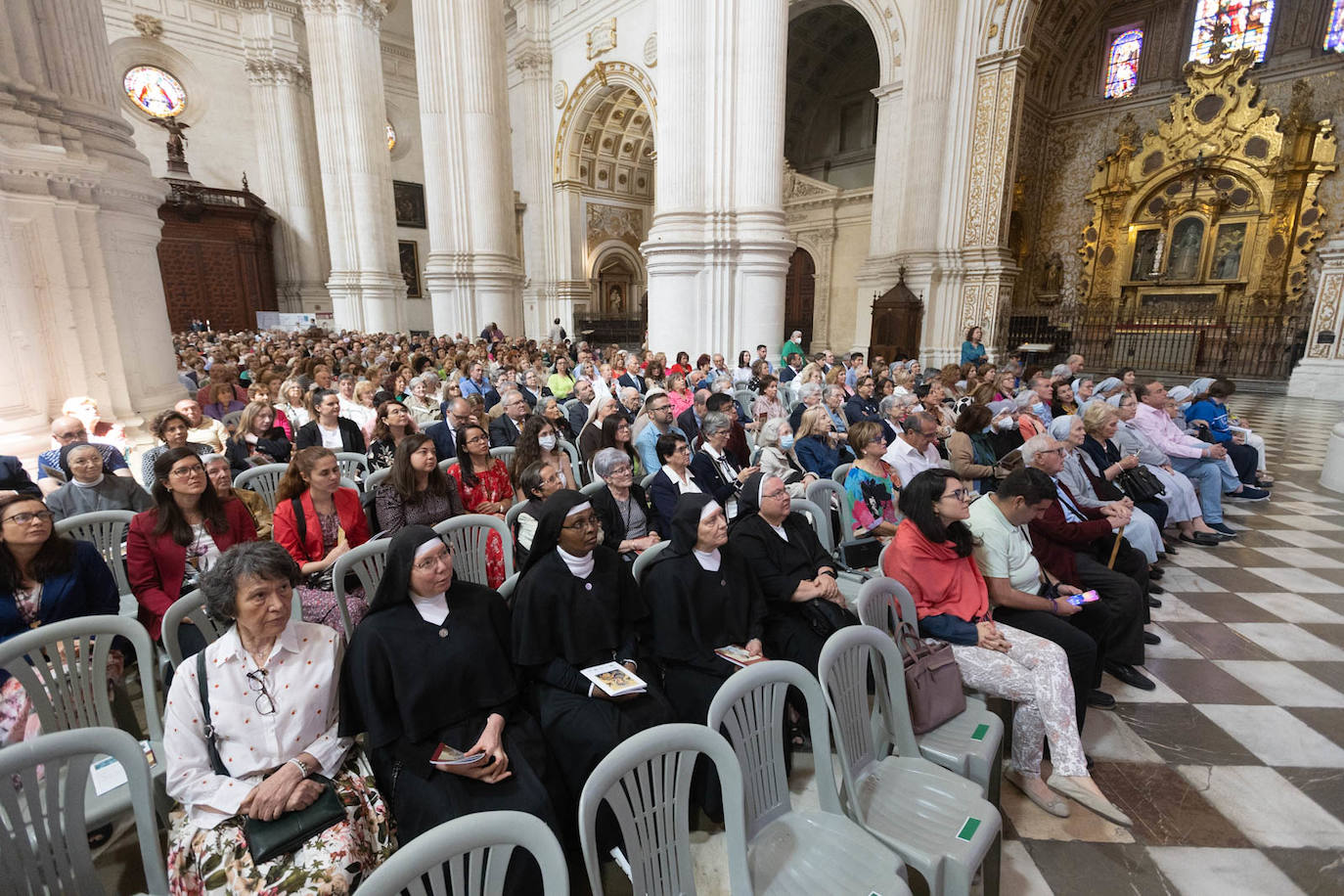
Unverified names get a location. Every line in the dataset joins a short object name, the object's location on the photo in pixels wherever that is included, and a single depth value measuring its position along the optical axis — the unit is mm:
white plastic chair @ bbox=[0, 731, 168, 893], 1381
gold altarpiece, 13648
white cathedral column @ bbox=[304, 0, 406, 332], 15359
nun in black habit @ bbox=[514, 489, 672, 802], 2146
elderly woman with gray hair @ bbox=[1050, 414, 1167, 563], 4043
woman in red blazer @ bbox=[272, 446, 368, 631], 3082
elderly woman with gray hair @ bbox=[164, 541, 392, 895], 1631
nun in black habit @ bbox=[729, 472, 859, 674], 2754
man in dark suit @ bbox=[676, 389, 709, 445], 5867
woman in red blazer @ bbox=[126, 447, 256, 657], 2680
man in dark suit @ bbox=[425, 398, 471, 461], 4609
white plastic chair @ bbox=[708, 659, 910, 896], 1630
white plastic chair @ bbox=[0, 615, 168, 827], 1923
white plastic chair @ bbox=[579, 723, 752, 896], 1427
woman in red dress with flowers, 3904
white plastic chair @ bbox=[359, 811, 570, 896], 1112
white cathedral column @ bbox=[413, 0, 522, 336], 13805
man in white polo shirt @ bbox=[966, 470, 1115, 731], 2680
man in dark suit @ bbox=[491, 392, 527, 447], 5293
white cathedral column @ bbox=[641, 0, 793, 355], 9344
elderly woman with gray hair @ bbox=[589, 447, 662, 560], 3506
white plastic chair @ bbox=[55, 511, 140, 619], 3098
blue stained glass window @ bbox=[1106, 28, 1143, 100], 15523
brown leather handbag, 2213
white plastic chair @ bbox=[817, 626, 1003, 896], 1714
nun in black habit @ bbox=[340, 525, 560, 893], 1894
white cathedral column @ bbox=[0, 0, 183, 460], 4316
